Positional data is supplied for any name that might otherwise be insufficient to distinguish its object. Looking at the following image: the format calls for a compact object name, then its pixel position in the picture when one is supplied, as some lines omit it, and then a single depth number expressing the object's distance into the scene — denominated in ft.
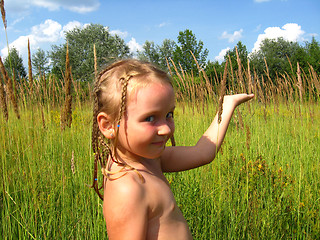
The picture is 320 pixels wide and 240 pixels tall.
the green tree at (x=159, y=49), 154.20
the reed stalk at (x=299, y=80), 9.76
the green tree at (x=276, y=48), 135.64
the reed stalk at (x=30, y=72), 6.12
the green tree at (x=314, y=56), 73.18
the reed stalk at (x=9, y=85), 5.41
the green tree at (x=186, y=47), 114.20
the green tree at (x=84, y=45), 113.91
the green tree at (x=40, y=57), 130.91
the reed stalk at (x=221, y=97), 3.64
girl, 2.75
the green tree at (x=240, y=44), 83.48
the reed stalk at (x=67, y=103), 5.15
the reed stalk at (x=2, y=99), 5.38
